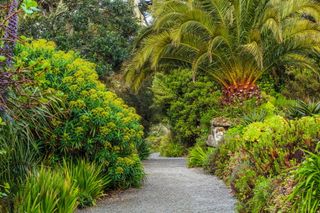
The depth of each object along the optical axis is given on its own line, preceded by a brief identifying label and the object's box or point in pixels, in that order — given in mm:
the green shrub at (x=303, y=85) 16516
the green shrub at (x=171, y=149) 21089
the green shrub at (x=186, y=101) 17594
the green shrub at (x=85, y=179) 7605
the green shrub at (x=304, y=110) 9609
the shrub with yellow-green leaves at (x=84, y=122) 7984
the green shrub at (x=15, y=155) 5955
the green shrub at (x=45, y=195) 5742
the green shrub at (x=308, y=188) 4340
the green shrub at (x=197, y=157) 13571
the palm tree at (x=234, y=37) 13953
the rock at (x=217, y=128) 13968
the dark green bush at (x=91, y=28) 18172
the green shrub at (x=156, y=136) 36544
